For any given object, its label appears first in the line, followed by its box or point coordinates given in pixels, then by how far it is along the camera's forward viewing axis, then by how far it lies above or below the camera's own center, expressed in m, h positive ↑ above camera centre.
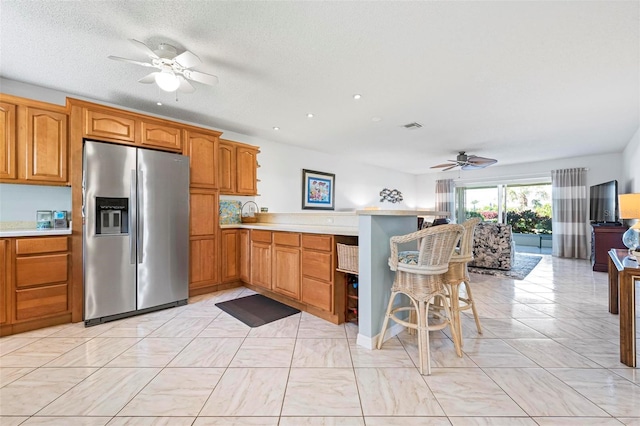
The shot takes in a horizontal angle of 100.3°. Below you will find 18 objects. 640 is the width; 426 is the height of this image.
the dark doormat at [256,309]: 2.67 -1.04
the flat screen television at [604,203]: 5.13 +0.20
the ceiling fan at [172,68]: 2.08 +1.22
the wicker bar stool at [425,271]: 1.78 -0.40
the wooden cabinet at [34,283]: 2.26 -0.60
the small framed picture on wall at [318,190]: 5.61 +0.53
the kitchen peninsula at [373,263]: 2.07 -0.39
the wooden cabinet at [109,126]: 2.63 +0.91
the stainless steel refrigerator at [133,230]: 2.54 -0.16
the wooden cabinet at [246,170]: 4.04 +0.68
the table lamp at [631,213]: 2.33 +0.00
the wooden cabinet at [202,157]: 3.33 +0.74
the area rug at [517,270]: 4.39 -1.01
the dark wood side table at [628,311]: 1.81 -0.67
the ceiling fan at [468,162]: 5.34 +1.07
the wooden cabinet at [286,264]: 2.85 -0.56
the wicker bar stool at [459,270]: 2.04 -0.45
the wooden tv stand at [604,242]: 4.71 -0.52
